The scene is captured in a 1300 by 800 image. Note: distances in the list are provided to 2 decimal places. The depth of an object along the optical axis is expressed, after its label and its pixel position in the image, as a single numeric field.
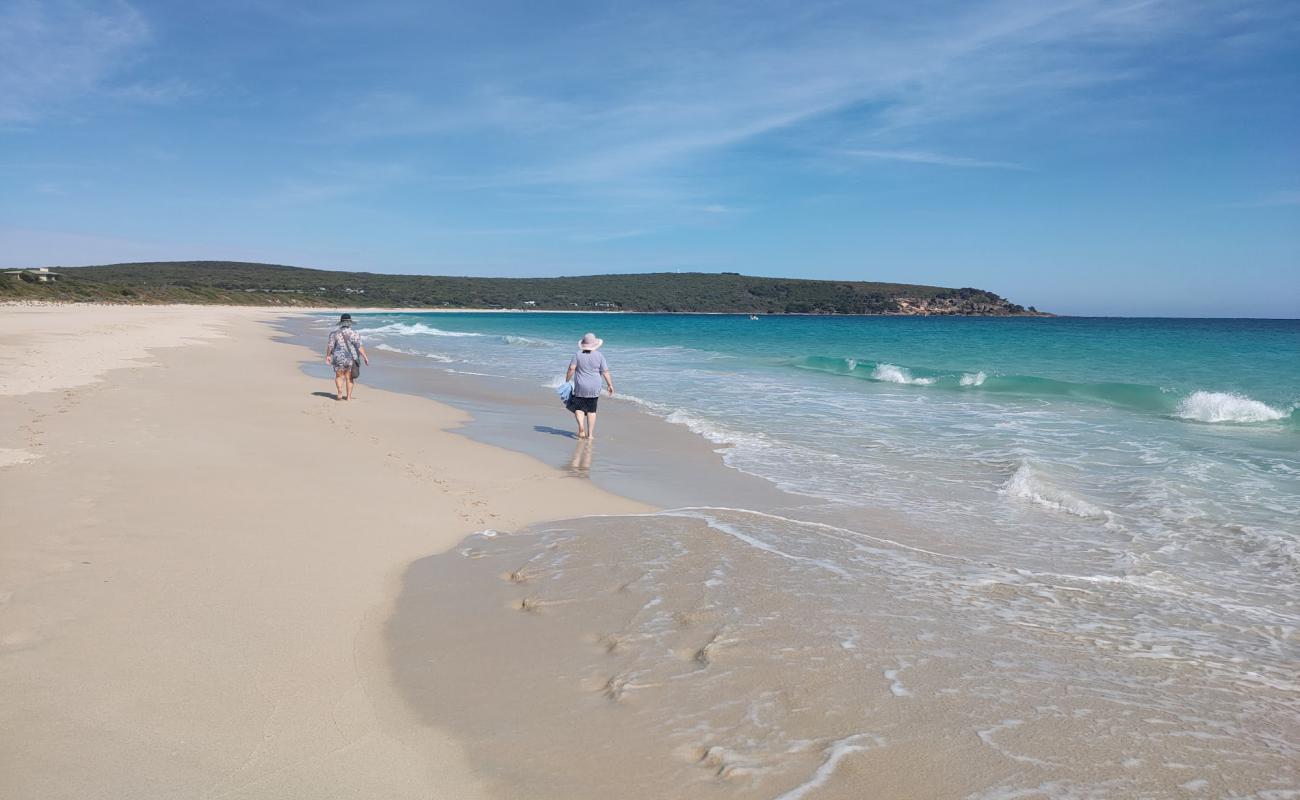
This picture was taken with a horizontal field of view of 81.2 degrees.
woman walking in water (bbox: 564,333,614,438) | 11.24
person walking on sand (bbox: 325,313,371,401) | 13.91
